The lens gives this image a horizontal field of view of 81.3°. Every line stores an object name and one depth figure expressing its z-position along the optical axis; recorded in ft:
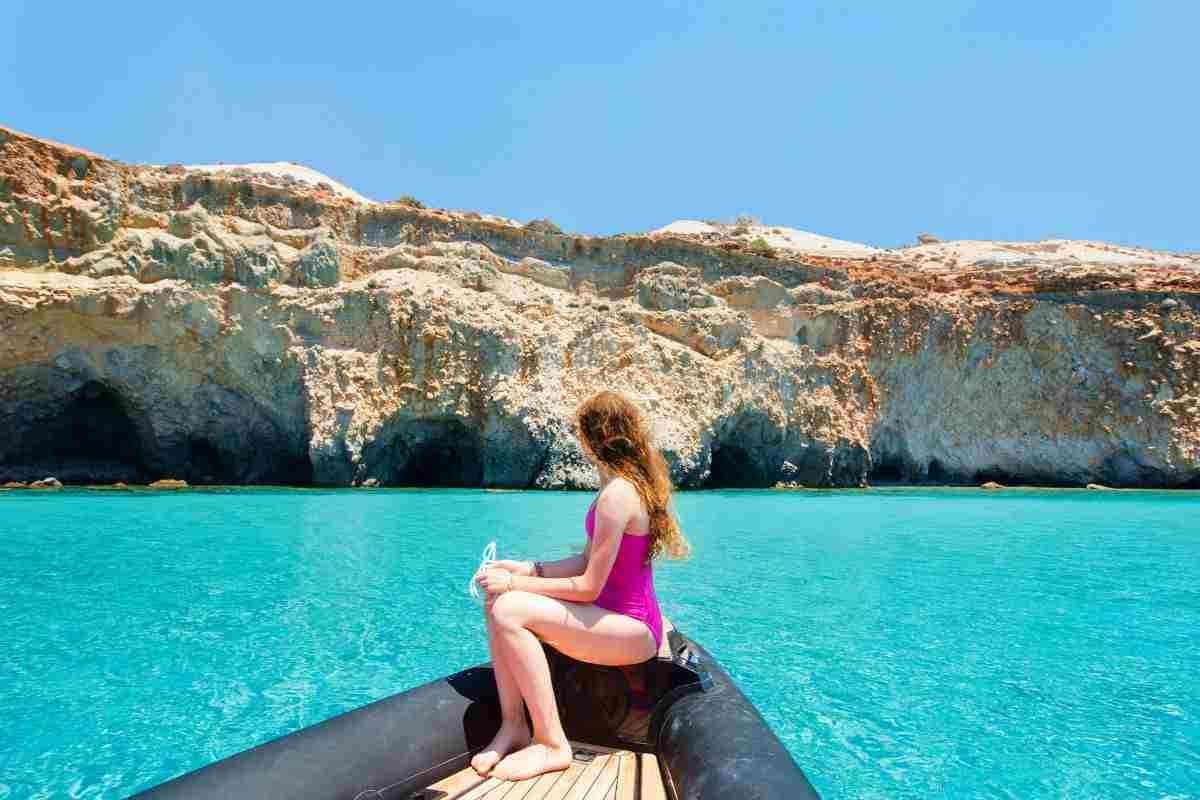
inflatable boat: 7.55
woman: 9.13
